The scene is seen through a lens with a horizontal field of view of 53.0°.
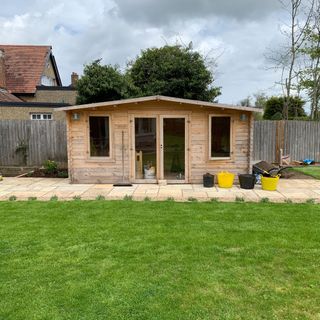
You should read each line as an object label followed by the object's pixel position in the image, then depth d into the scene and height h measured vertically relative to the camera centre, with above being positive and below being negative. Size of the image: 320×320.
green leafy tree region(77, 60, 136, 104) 16.50 +2.92
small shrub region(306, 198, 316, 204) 6.77 -1.33
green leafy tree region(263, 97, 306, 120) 20.09 +2.09
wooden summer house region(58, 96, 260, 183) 8.82 -0.04
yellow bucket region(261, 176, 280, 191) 7.95 -1.10
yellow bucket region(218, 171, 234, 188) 8.46 -1.05
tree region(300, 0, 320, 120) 15.76 +3.79
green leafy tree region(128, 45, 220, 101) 18.77 +3.86
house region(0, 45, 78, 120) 15.47 +3.52
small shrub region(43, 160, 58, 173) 10.55 -0.85
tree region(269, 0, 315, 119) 15.71 +4.68
